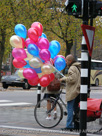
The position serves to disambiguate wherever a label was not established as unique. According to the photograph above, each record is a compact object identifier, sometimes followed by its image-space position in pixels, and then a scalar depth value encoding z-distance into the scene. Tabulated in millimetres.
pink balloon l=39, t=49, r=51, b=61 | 16288
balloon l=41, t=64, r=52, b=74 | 16288
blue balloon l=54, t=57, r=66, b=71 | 16950
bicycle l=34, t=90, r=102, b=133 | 17092
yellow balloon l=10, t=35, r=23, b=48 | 16608
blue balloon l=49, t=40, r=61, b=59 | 17066
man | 16301
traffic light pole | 12206
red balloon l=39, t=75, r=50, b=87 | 16327
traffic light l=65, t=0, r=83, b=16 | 12258
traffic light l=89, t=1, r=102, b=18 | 12355
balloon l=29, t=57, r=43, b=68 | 16288
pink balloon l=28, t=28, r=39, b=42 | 16508
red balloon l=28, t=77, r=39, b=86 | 16456
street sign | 12084
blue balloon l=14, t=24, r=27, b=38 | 16950
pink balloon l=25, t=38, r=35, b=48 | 16711
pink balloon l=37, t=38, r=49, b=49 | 16560
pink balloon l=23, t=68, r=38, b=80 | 16201
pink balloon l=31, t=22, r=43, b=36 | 17079
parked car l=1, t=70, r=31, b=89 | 49733
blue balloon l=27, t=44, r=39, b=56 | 16327
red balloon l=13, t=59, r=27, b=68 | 16495
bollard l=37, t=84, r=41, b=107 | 26108
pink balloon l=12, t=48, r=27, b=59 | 16444
